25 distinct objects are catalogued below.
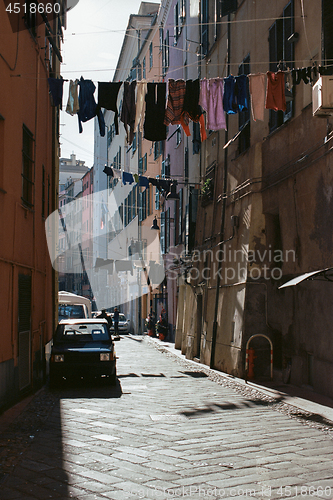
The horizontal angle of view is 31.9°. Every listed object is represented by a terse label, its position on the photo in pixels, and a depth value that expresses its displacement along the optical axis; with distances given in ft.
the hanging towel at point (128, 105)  39.65
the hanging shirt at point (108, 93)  39.14
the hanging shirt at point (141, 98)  39.52
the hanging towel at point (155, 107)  39.75
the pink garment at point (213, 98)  38.86
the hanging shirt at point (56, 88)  38.68
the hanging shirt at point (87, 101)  39.52
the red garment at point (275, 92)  37.27
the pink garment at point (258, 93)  37.73
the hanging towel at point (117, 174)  78.12
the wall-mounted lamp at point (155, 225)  105.81
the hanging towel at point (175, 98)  39.01
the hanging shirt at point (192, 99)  39.11
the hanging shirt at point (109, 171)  74.74
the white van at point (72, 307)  85.51
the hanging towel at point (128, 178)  77.25
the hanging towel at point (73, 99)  39.45
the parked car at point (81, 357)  40.86
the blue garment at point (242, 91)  38.52
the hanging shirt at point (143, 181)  75.00
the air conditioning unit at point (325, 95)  29.78
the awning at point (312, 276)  32.58
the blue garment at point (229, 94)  38.70
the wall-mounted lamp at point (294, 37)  40.32
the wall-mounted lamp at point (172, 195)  81.33
